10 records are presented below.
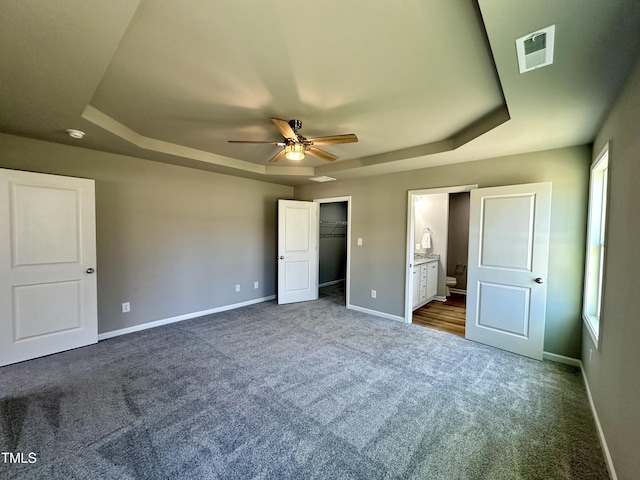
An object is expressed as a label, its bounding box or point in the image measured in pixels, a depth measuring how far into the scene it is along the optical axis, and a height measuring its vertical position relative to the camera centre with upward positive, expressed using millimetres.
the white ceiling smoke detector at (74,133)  2537 +943
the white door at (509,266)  2865 -359
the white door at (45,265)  2627 -424
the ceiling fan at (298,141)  2293 +855
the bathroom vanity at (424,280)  4570 -867
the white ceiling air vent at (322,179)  4586 +982
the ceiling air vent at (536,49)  1226 +957
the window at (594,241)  2531 -28
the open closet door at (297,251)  4941 -380
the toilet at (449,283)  5648 -1078
